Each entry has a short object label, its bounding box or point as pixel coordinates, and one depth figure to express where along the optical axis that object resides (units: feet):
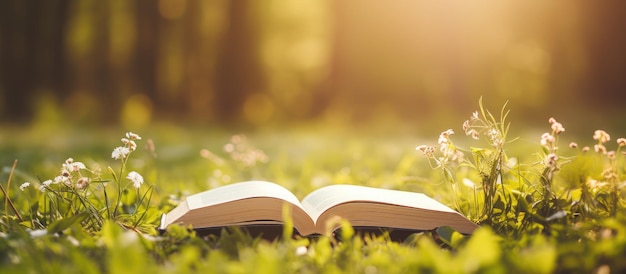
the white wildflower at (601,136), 7.43
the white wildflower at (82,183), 7.27
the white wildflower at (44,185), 7.56
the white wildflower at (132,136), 7.88
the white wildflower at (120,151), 7.59
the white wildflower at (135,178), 7.37
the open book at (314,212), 7.50
